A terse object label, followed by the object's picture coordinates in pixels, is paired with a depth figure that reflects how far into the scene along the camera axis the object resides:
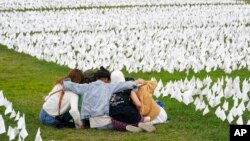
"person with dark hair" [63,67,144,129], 10.74
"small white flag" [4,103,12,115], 11.56
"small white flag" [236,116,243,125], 10.28
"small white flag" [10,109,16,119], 11.47
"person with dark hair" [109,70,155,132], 10.60
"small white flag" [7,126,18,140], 9.64
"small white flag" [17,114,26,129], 9.90
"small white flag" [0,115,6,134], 9.81
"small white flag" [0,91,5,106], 12.12
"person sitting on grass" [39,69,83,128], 10.75
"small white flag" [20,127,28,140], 9.70
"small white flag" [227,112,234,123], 10.93
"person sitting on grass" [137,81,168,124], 10.90
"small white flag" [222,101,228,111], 11.55
